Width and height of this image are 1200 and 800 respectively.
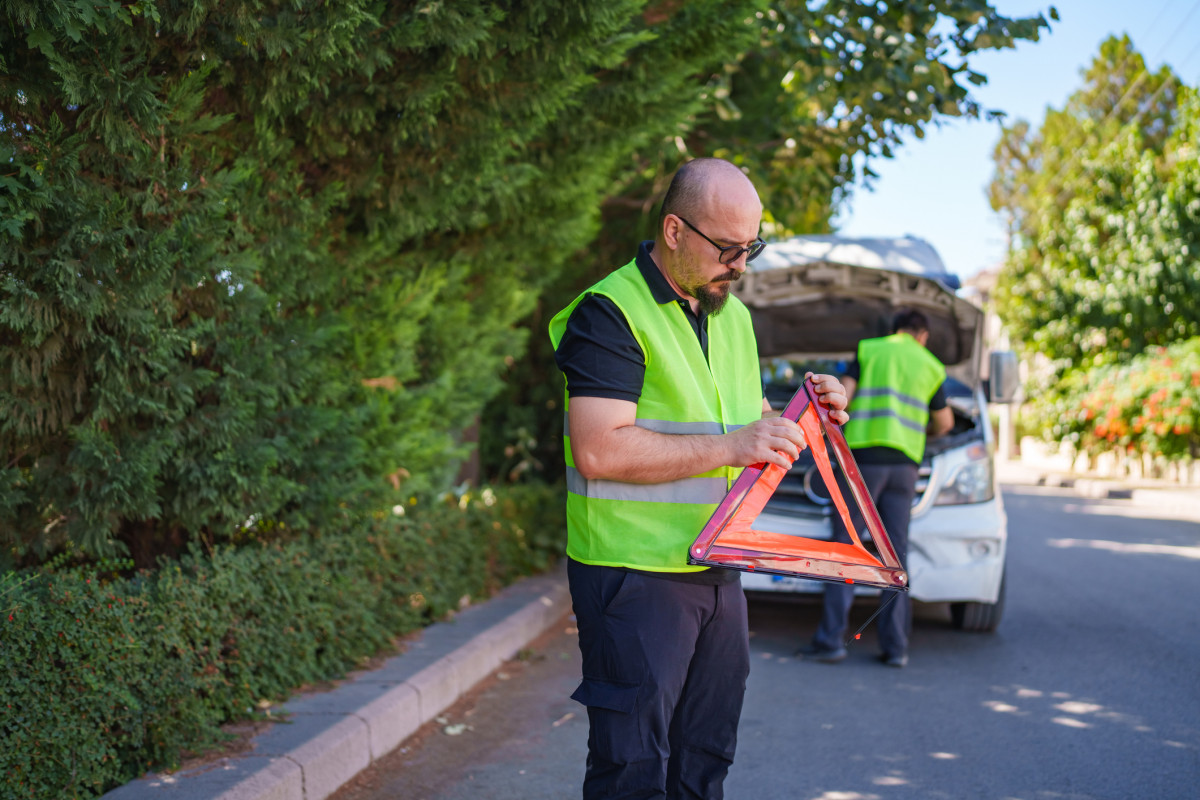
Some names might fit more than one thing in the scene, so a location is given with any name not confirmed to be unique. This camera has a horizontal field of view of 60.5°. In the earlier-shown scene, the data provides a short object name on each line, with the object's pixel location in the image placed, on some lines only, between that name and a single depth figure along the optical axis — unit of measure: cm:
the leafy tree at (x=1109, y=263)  2034
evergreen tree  366
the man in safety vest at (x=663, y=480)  245
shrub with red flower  1811
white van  683
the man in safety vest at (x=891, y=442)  646
